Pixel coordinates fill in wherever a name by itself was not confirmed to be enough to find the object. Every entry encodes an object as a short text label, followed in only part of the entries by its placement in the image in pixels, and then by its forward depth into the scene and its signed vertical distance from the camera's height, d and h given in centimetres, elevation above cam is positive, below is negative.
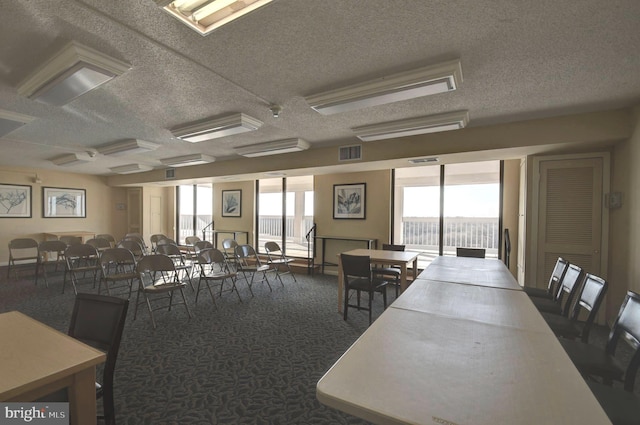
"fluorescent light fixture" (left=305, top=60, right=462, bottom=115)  218 +102
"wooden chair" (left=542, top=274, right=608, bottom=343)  190 -68
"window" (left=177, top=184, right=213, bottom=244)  901 -6
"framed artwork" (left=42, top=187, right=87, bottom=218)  764 +9
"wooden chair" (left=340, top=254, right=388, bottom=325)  342 -81
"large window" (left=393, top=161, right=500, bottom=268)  534 +6
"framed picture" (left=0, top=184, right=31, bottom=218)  697 +11
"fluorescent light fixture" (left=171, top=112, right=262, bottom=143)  335 +101
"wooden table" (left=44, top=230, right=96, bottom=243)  737 -75
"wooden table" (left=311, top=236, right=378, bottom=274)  605 -73
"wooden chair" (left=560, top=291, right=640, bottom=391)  145 -85
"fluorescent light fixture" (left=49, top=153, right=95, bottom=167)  564 +97
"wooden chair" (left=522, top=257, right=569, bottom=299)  277 -76
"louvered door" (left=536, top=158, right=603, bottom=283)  352 -2
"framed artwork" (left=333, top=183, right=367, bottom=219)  632 +21
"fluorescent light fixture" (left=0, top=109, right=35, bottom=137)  325 +100
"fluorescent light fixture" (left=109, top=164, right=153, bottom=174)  695 +96
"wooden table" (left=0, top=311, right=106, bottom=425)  101 -62
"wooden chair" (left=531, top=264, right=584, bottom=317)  236 -69
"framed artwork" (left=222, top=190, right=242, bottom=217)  810 +14
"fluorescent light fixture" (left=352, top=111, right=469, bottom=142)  325 +103
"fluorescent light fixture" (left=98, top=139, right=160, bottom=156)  468 +101
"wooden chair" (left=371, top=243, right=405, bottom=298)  413 -92
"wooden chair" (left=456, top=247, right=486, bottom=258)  411 -60
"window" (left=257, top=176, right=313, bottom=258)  743 -10
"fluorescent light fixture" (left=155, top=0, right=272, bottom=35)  157 +113
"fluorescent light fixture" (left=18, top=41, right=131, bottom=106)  200 +101
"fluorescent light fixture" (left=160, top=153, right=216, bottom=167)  577 +99
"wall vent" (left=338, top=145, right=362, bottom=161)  464 +94
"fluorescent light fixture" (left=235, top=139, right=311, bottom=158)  455 +102
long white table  86 -61
